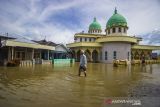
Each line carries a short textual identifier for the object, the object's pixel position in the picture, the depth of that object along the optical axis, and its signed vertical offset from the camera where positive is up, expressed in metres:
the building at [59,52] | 21.69 +0.73
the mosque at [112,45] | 22.19 +2.34
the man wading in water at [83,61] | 7.24 -0.38
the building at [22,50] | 13.88 +0.85
